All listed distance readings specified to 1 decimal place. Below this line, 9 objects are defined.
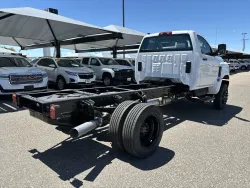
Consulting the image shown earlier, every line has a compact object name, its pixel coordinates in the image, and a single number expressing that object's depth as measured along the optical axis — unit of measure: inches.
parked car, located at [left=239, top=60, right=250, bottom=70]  1658.0
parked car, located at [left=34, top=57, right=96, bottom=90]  429.7
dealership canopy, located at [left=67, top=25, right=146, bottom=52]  656.4
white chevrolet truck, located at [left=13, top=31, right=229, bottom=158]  137.0
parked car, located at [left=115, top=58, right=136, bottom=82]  629.3
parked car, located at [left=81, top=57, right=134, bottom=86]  530.3
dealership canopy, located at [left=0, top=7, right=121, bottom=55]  442.1
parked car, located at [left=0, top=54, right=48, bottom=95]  299.3
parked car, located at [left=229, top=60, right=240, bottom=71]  1357.9
